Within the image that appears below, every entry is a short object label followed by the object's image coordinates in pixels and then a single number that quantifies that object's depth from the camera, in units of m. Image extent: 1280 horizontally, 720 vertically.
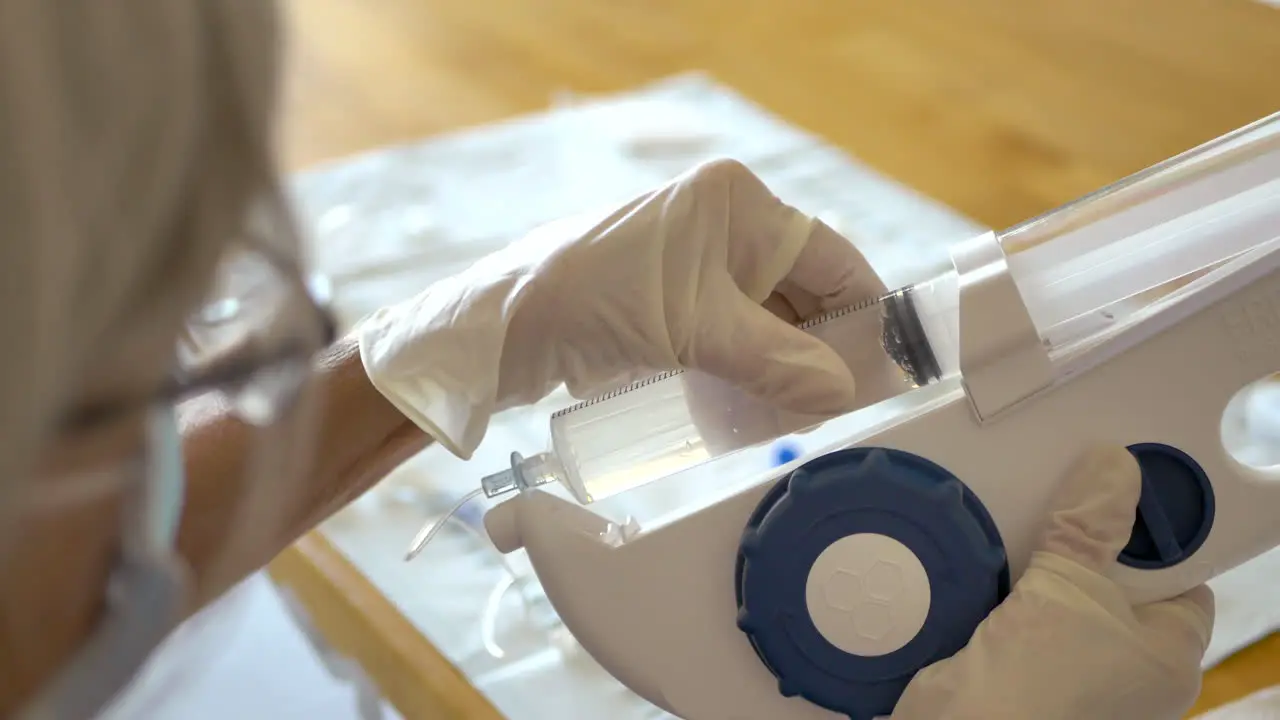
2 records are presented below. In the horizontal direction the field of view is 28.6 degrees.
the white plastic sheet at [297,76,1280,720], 0.74
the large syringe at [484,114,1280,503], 0.67
